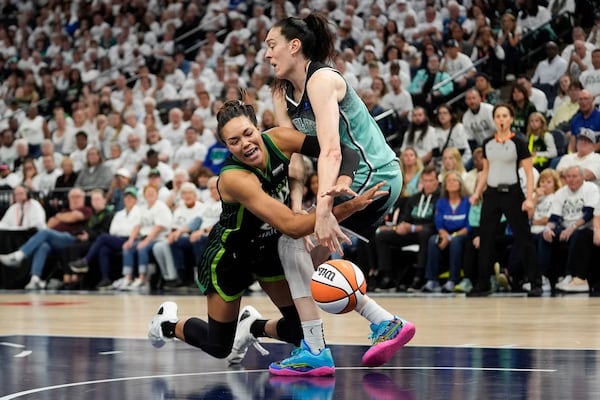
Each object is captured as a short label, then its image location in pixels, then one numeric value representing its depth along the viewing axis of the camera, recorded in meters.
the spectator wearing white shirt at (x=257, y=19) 17.22
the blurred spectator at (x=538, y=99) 12.02
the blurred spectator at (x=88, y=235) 13.33
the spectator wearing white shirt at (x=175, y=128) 14.99
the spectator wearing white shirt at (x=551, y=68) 12.64
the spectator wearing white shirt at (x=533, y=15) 13.66
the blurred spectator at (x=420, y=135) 12.20
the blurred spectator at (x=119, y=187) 13.78
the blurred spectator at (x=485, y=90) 12.62
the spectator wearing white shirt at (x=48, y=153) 15.37
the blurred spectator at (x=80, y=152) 15.51
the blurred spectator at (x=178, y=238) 12.62
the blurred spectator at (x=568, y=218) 10.27
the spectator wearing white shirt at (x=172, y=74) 17.27
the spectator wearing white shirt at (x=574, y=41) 12.46
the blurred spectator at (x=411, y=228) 11.34
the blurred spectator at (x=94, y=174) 14.45
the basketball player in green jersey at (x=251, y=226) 4.47
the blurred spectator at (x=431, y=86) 13.37
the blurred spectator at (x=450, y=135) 12.13
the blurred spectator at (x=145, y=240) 12.79
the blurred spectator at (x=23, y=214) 13.67
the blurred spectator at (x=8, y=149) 16.53
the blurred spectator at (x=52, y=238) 13.31
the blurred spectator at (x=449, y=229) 10.91
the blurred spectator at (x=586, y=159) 10.57
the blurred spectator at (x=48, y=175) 15.00
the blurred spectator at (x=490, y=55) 13.25
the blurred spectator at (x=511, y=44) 13.30
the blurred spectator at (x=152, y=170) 13.80
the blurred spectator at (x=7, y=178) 15.17
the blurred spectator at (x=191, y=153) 14.03
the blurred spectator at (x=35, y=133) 16.89
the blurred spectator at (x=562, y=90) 11.84
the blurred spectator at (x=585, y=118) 10.86
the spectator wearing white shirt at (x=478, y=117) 12.02
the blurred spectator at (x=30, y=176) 14.95
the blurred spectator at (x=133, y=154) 14.81
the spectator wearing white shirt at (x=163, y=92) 16.66
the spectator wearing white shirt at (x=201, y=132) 14.32
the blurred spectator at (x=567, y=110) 11.52
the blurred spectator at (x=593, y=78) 11.74
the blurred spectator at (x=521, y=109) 11.30
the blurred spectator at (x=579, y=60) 12.20
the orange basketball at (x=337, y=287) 4.52
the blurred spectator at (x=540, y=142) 11.06
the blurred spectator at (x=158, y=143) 14.73
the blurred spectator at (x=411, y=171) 11.67
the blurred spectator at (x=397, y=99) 13.30
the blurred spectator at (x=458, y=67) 13.37
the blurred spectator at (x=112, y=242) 13.07
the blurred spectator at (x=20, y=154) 16.31
